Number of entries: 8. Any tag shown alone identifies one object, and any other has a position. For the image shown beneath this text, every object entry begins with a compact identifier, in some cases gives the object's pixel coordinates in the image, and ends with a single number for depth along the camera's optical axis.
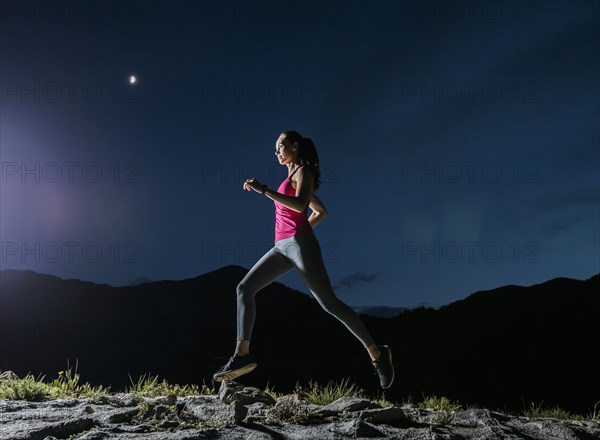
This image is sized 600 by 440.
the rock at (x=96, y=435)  4.79
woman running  5.98
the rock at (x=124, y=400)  6.10
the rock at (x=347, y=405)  5.63
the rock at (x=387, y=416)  5.44
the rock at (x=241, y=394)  6.02
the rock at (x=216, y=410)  5.27
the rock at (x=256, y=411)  5.39
